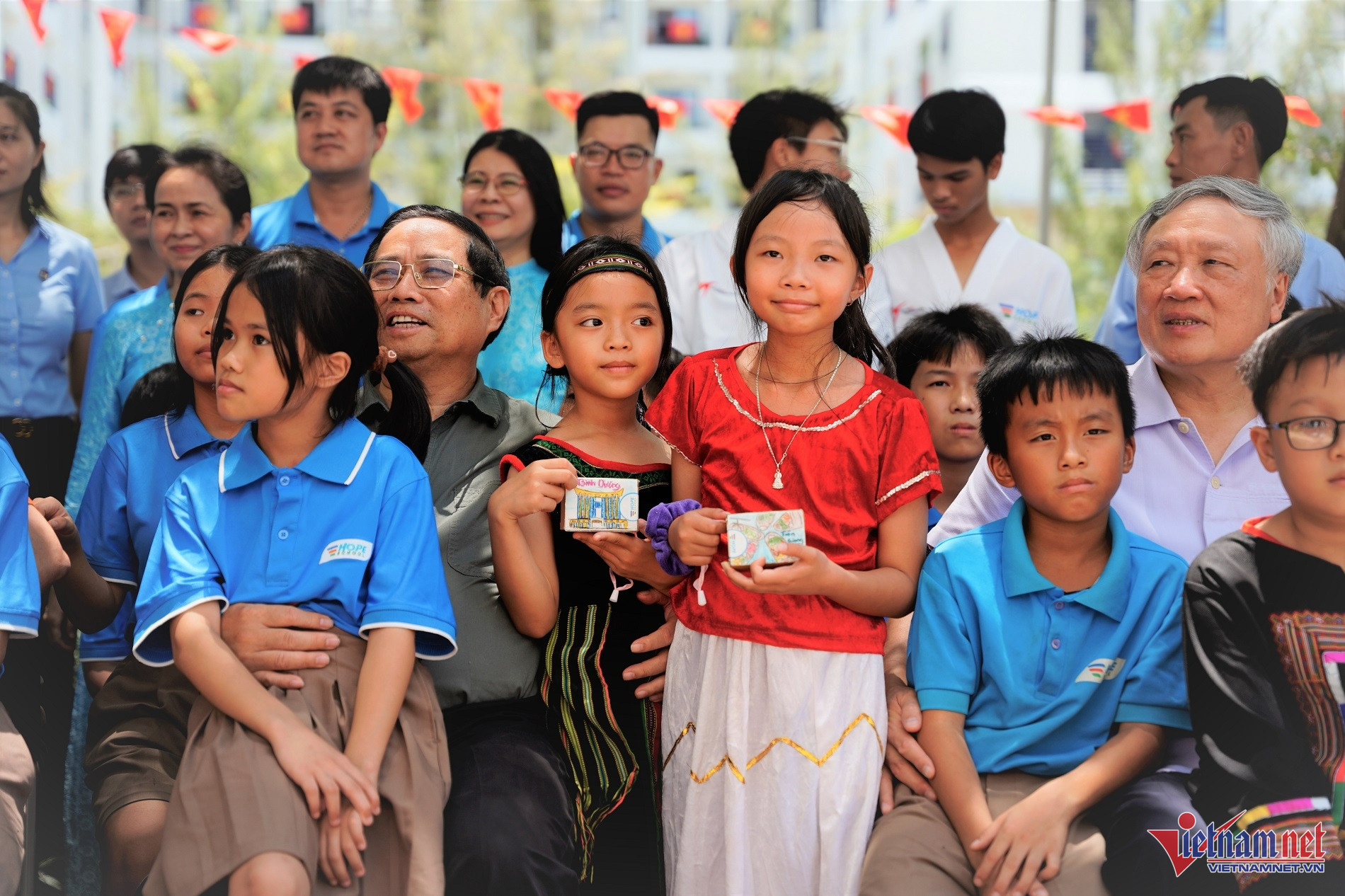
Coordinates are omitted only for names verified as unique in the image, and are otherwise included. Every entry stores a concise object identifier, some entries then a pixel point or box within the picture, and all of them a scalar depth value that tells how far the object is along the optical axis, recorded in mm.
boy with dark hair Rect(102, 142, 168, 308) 5363
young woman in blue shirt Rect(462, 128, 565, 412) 4441
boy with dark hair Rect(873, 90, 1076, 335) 4602
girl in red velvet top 2494
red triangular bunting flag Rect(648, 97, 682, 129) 6809
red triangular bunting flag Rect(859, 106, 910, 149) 6688
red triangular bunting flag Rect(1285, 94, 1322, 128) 5477
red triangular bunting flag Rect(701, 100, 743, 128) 7164
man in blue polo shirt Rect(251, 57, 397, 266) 4883
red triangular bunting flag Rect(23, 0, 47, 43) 5191
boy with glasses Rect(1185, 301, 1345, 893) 2293
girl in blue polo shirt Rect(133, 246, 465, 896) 2295
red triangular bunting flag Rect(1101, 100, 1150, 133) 6697
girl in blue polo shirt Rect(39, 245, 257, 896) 2617
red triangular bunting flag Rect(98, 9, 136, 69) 6238
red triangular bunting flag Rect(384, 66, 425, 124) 6797
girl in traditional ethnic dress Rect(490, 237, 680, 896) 2750
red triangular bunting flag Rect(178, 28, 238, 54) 6762
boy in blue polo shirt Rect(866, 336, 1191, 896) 2400
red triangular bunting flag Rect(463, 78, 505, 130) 7090
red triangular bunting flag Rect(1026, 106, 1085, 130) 6598
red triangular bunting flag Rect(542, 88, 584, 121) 6887
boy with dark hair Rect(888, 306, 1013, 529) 3502
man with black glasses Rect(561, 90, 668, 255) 4895
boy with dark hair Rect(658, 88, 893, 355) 4461
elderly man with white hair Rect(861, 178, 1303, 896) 2854
